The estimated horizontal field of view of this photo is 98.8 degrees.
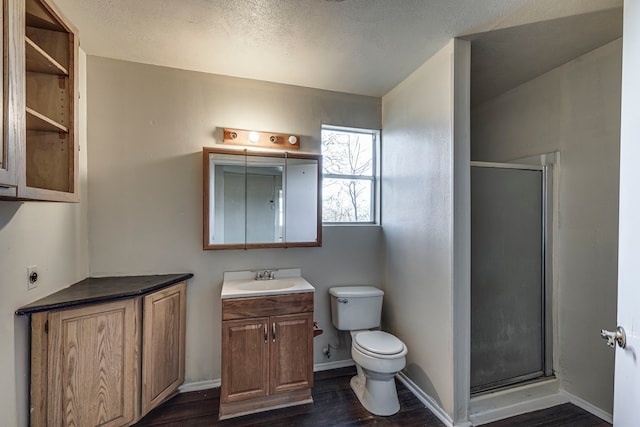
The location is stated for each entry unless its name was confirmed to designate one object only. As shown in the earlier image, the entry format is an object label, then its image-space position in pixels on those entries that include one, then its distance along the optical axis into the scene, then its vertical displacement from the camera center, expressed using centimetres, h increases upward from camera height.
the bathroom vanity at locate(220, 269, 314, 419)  190 -98
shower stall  219 -51
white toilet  191 -99
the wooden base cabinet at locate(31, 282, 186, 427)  148 -90
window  267 +38
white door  95 -7
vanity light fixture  231 +64
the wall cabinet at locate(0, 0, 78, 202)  137 +59
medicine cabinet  226 +11
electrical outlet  149 -36
